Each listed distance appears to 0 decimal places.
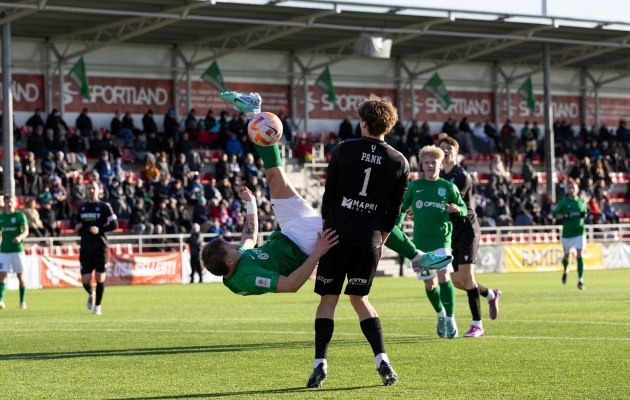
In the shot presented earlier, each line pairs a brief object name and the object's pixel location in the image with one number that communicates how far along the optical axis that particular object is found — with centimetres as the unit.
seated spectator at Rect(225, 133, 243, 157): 3922
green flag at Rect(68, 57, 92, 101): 3872
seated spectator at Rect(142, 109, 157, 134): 3912
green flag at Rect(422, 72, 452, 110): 4760
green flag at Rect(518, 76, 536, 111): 4925
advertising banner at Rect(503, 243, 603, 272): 3719
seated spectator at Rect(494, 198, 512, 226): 3981
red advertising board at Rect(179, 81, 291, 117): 4331
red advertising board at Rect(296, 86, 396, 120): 4609
